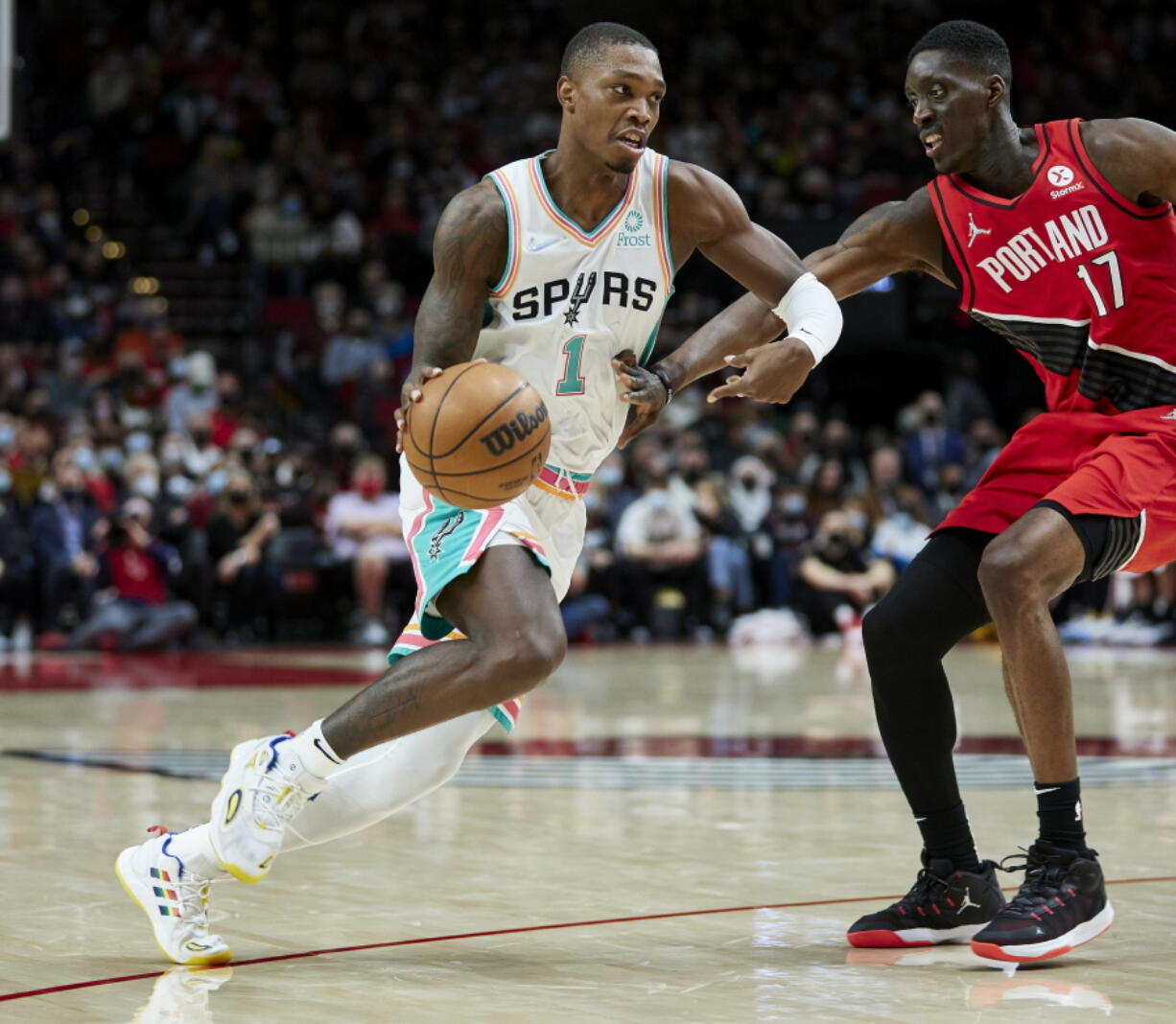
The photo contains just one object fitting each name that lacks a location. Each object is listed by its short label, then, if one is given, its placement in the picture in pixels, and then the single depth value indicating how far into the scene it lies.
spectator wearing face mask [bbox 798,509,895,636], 15.38
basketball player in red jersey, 4.00
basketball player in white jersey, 3.88
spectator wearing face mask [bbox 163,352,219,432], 16.66
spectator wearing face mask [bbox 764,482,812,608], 16.14
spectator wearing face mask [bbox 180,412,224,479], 15.67
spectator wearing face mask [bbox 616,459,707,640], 15.67
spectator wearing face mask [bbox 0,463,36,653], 14.16
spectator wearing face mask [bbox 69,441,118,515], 14.70
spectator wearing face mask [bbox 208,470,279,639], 14.80
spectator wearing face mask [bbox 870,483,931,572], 15.62
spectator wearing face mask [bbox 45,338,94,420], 16.50
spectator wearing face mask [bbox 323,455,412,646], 14.95
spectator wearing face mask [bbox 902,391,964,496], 17.30
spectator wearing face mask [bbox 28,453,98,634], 14.25
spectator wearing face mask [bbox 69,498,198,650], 13.95
